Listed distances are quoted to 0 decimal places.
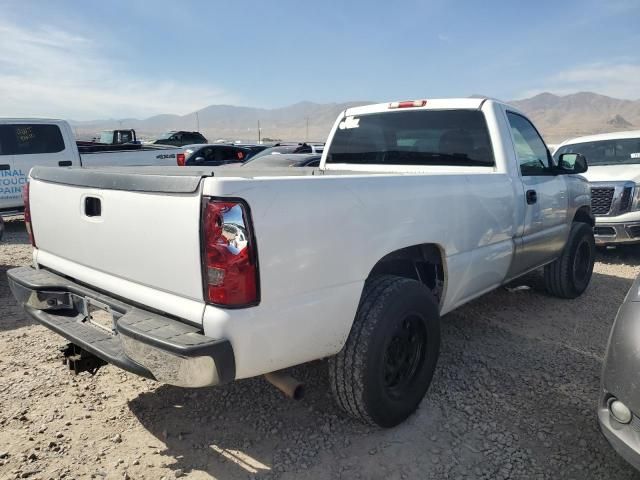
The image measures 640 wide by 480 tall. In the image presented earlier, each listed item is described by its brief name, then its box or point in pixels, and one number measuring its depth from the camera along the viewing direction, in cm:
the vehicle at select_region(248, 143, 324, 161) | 1212
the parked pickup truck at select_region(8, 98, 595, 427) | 196
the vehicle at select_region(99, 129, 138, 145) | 1966
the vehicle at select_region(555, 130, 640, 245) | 688
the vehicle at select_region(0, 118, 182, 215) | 888
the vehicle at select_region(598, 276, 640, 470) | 208
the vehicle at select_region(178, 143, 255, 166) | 1398
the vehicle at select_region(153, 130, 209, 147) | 2653
